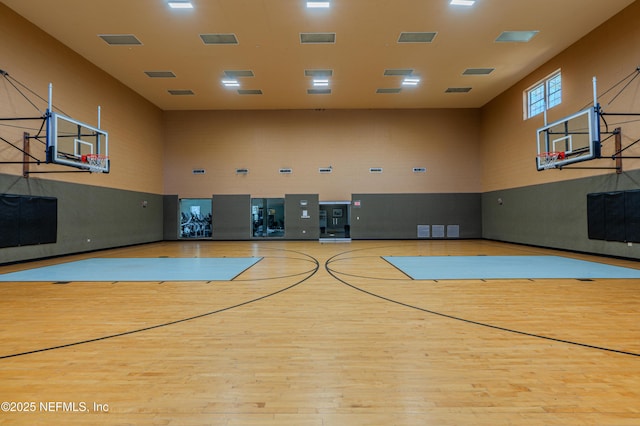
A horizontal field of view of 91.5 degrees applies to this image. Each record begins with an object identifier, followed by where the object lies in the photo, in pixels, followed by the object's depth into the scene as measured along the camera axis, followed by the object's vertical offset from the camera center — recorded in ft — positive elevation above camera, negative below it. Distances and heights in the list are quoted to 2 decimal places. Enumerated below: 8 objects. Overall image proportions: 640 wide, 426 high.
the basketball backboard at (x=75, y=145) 23.68 +6.79
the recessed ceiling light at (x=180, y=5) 24.07 +16.65
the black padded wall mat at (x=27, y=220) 24.77 -0.01
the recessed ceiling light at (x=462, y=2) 24.02 +16.49
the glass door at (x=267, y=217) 49.06 +0.03
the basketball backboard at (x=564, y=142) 27.89 +7.06
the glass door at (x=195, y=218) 49.85 +0.02
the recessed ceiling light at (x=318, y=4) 24.31 +16.68
